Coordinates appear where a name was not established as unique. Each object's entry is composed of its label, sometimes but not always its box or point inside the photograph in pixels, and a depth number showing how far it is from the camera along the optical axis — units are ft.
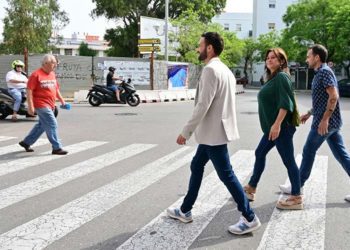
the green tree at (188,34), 111.71
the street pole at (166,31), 90.68
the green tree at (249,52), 200.62
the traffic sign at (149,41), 96.76
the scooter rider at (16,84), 40.57
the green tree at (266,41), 185.71
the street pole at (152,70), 82.94
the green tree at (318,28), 114.62
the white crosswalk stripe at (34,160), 21.80
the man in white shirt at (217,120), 12.68
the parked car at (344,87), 102.55
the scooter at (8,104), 41.73
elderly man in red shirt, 24.32
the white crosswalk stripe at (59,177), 17.26
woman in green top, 14.90
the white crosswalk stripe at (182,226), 12.57
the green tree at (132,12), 136.87
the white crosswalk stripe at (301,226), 12.68
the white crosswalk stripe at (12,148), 26.14
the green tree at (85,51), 281.21
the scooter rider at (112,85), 60.03
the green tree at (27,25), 145.18
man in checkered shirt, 15.81
